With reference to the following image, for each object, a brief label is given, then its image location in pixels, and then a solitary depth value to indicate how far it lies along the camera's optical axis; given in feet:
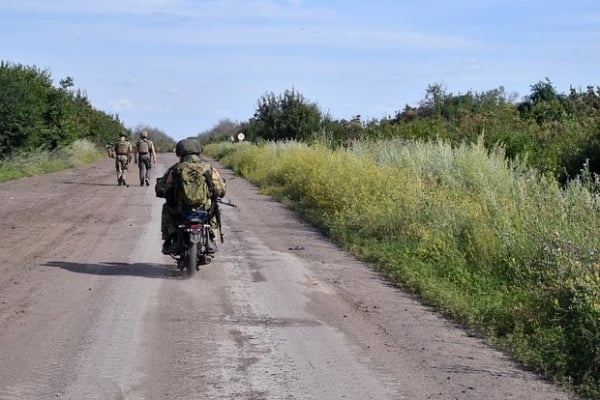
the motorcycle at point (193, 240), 39.86
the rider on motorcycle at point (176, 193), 40.73
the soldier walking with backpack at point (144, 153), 98.37
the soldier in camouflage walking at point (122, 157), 101.30
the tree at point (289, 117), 158.30
